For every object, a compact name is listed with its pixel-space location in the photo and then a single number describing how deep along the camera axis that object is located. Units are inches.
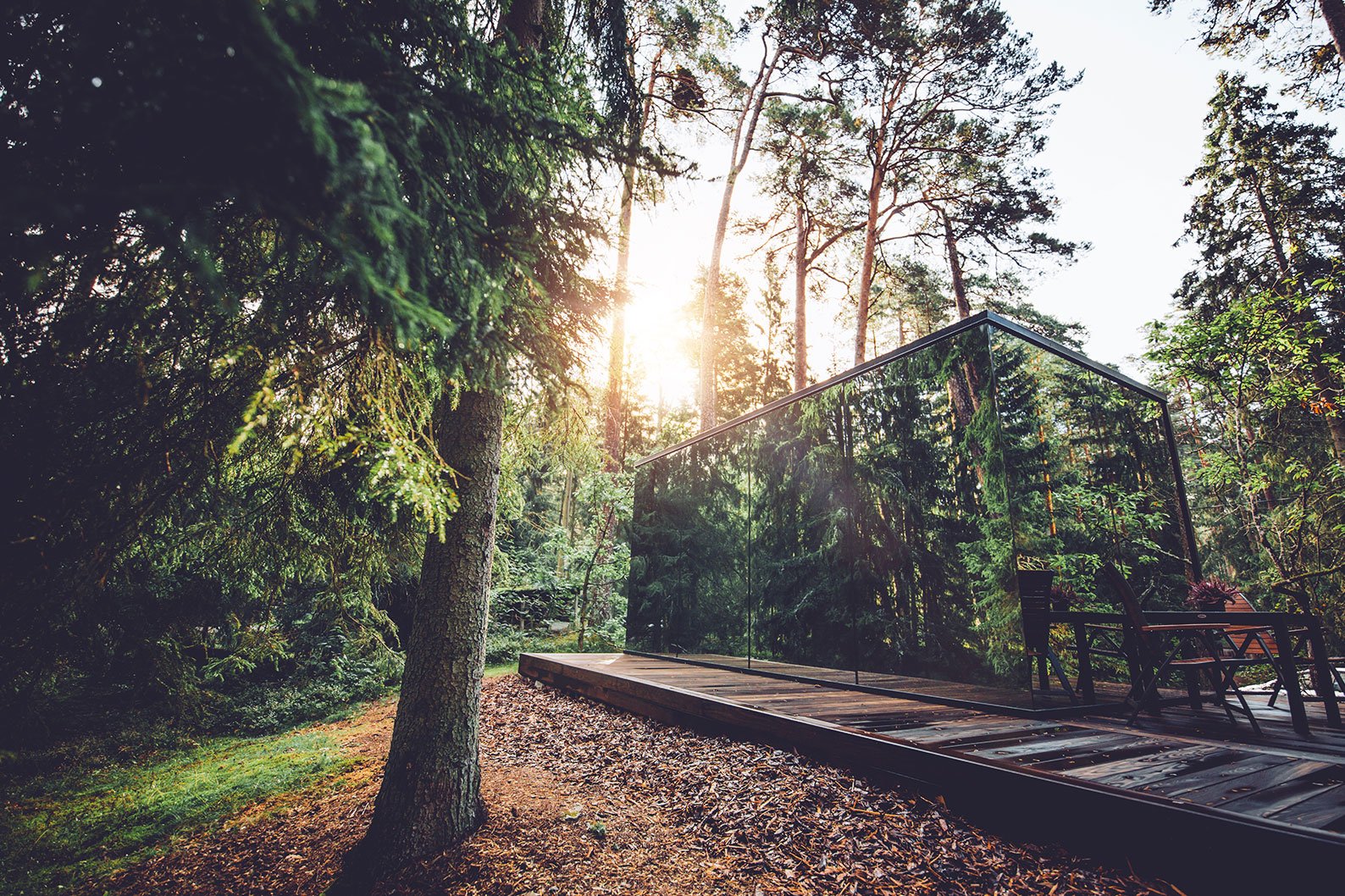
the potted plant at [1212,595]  182.9
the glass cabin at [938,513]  177.6
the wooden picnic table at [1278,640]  139.7
